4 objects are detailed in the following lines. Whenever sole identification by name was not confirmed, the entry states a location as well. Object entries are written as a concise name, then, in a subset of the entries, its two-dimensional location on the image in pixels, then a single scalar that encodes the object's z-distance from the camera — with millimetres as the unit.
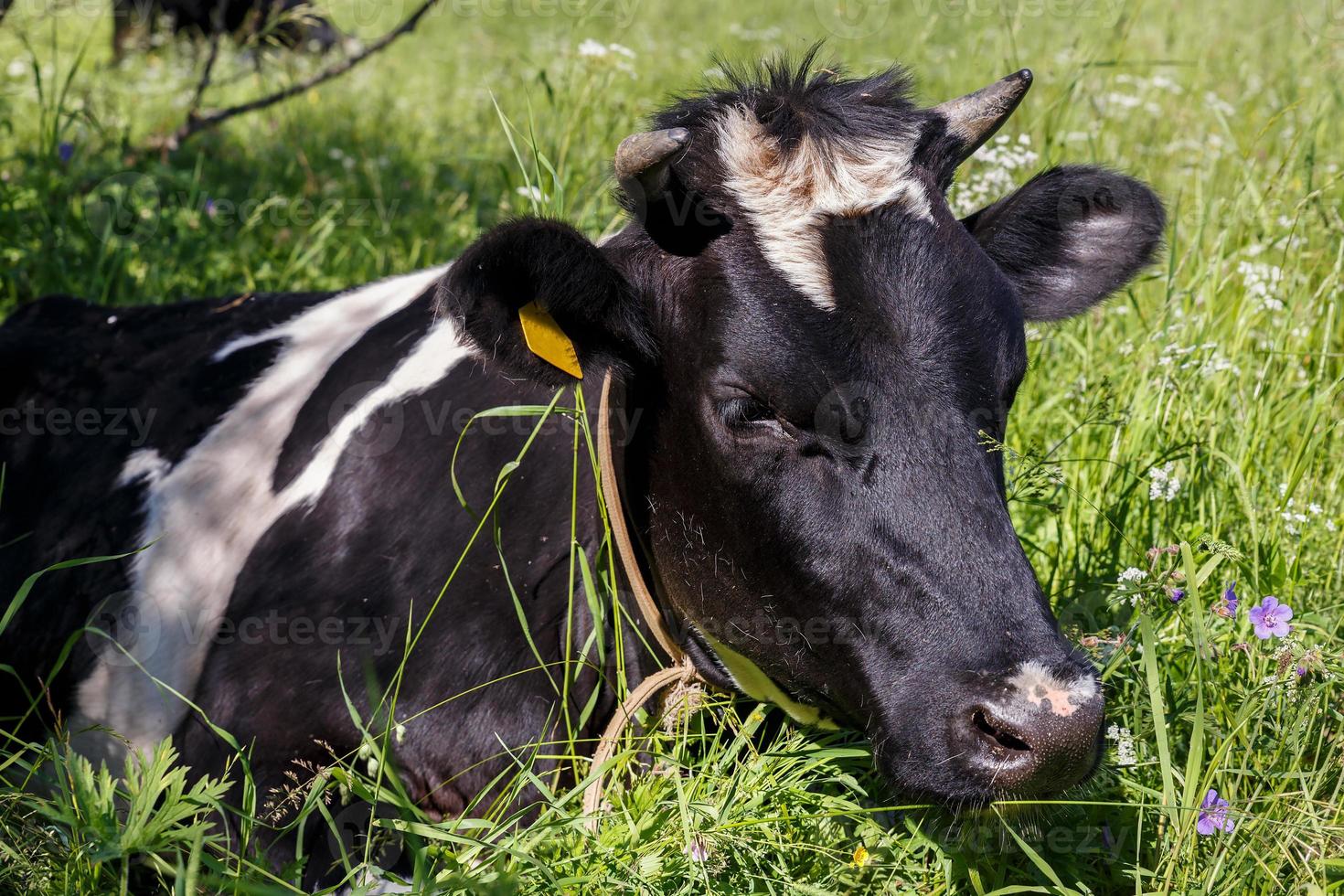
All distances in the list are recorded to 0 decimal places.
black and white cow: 2461
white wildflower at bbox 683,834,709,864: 2605
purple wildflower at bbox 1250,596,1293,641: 2771
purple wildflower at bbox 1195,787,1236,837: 2545
